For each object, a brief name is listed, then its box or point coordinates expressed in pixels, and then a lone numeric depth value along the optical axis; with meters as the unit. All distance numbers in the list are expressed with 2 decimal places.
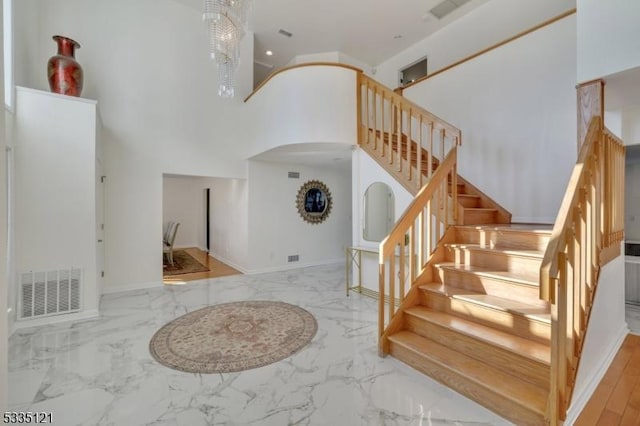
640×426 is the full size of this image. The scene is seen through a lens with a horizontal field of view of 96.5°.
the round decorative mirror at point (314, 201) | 6.58
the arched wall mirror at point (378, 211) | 4.24
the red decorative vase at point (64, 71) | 3.76
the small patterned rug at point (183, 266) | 6.04
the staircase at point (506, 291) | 1.72
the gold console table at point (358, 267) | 4.38
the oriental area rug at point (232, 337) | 2.53
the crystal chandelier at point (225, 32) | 3.00
